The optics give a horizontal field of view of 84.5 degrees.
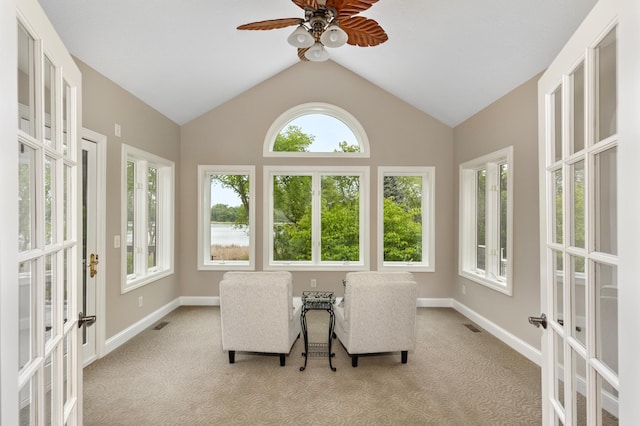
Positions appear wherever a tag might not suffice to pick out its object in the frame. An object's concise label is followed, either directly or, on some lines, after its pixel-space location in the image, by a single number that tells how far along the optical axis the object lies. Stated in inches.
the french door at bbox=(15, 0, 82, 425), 39.3
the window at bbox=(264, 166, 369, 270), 210.1
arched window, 207.5
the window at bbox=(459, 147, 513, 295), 153.3
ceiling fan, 97.7
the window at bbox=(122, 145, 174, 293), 156.0
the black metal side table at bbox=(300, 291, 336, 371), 124.9
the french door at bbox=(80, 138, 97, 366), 127.6
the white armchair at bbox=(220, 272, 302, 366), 117.8
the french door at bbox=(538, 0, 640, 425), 36.8
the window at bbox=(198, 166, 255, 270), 209.6
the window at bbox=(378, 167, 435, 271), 207.3
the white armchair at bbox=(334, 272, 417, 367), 116.9
